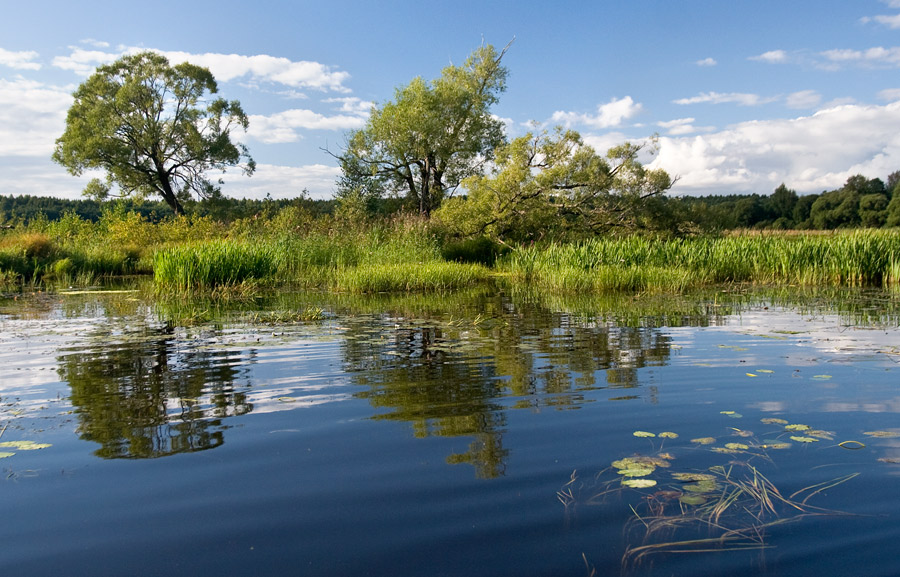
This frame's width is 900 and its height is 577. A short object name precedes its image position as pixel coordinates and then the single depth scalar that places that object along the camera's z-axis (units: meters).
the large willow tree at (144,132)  35.00
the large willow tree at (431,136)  32.56
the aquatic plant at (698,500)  2.31
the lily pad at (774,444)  3.29
